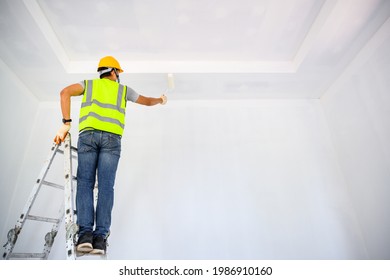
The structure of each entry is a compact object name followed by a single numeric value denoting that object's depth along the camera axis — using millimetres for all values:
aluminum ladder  1432
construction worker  1499
